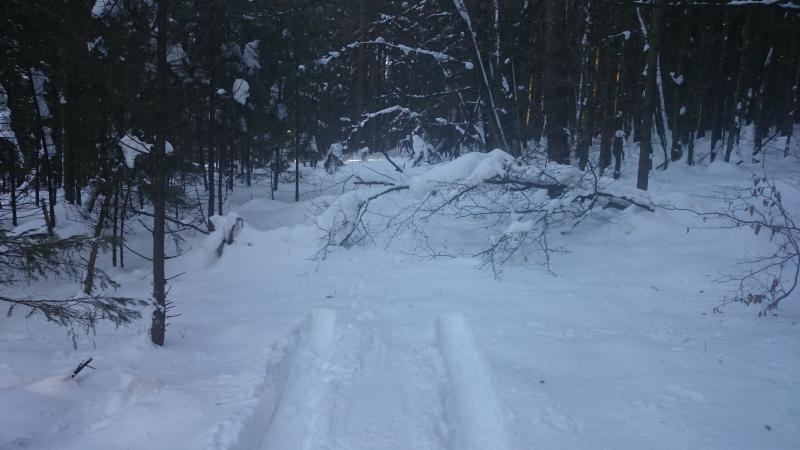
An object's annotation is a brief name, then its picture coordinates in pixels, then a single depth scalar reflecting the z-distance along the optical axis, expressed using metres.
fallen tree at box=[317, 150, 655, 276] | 8.86
